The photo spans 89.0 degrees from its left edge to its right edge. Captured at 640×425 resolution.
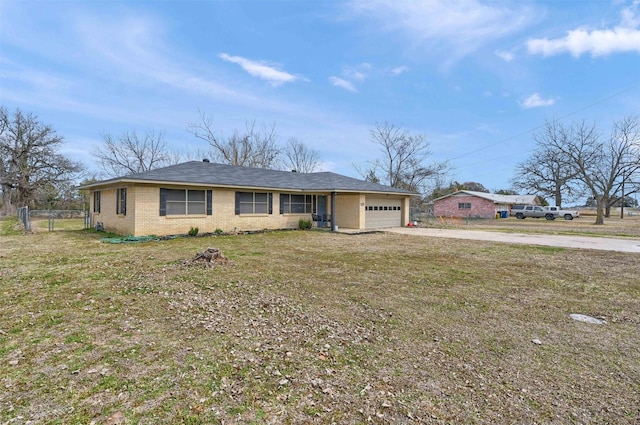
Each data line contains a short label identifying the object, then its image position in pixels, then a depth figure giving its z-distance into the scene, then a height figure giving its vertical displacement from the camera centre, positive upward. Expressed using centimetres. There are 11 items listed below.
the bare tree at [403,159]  3491 +557
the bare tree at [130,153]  3362 +604
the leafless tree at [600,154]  2903 +515
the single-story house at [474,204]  3872 +77
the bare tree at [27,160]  2909 +461
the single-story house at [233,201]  1293 +45
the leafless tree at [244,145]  3155 +673
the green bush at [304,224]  1761 -77
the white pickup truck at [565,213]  3409 -30
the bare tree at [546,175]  3700 +446
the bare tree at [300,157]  3794 +631
